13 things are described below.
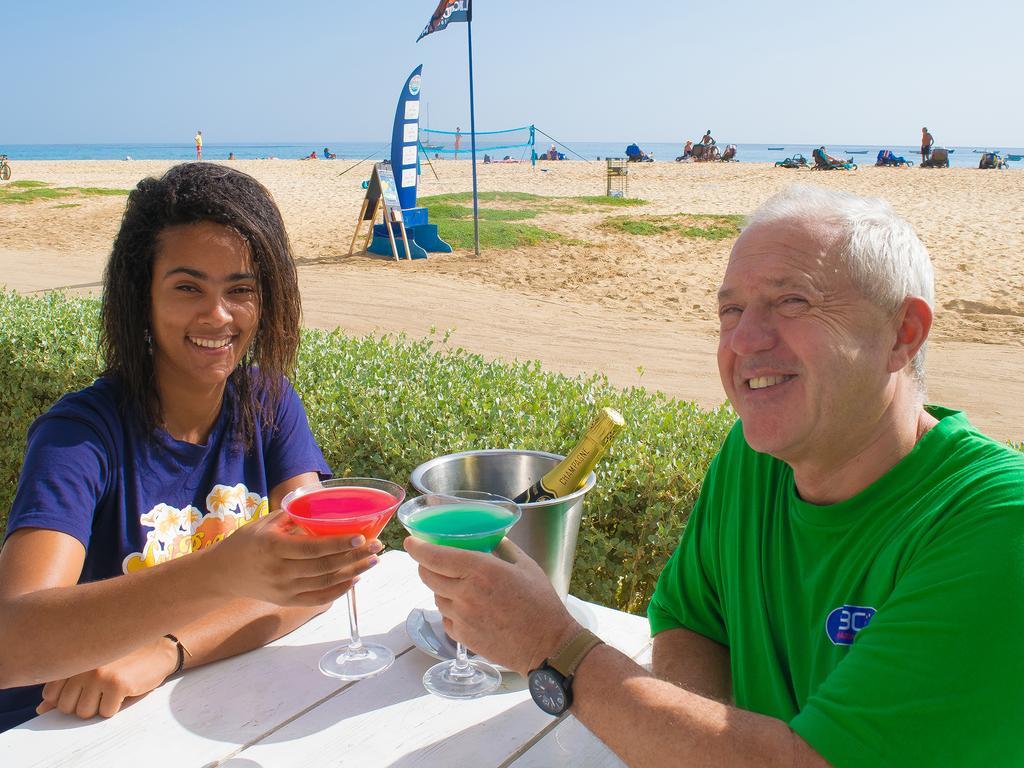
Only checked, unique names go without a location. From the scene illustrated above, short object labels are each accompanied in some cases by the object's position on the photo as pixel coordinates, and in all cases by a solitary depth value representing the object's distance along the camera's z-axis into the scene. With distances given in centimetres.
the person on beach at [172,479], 168
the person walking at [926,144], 3926
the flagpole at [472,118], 1395
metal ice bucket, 183
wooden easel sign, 1417
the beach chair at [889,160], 4356
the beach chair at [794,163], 4147
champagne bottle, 197
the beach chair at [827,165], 3778
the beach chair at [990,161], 4206
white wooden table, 155
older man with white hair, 120
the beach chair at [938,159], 4084
